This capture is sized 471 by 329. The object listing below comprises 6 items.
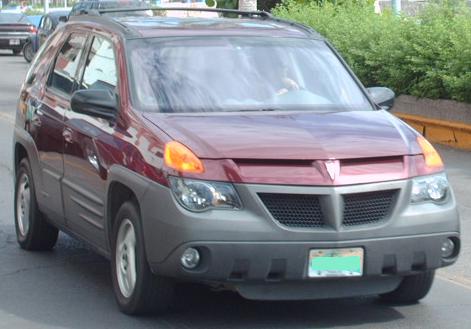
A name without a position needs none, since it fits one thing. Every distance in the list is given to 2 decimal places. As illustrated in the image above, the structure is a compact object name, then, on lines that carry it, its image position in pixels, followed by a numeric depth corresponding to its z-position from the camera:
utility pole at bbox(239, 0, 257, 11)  23.89
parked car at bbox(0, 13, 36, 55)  39.44
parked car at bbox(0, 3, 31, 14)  67.88
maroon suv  6.26
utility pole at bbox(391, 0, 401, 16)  22.53
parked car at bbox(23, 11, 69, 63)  31.76
